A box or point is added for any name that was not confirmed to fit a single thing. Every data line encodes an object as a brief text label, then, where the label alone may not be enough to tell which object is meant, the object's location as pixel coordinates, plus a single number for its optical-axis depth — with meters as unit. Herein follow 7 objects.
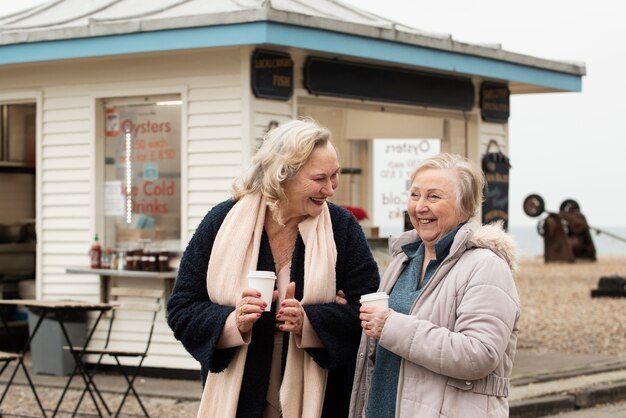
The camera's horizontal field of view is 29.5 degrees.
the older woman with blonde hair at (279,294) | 4.00
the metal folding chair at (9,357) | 7.37
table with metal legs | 7.66
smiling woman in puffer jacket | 3.60
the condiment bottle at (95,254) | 10.84
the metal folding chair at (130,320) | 10.40
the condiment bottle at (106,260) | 10.80
